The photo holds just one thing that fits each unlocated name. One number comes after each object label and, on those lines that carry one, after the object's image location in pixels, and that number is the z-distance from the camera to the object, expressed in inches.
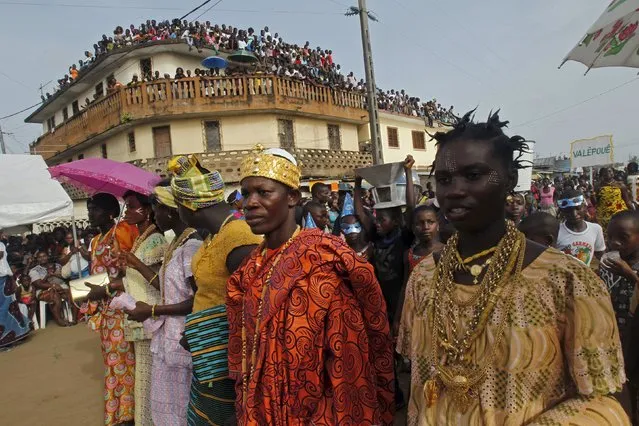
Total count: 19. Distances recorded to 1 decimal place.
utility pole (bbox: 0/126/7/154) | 1251.2
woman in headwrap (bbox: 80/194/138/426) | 145.3
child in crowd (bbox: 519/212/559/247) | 130.3
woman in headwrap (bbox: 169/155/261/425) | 93.4
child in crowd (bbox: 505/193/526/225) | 165.9
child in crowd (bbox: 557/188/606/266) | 154.8
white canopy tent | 285.4
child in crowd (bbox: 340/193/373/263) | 168.9
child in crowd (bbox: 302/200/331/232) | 222.8
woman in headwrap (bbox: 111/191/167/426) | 124.3
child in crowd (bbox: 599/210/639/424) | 94.0
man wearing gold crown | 65.9
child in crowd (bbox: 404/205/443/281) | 137.3
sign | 571.5
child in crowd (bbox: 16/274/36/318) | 316.6
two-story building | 707.4
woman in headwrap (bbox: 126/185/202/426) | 109.0
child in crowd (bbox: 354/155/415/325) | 148.6
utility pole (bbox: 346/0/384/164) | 465.4
